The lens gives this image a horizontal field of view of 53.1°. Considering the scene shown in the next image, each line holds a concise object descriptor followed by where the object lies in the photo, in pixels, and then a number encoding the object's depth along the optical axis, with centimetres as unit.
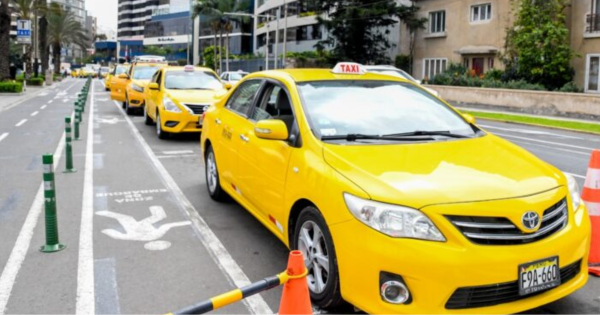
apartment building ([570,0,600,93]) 2678
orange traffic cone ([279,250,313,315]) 328
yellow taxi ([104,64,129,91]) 3019
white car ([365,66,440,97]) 1799
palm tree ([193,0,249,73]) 6500
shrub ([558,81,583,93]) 2534
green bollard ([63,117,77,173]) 970
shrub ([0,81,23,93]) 3422
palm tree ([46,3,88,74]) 7925
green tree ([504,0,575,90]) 2714
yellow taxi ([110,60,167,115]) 2052
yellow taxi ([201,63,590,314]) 356
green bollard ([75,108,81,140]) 1379
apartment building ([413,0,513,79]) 3158
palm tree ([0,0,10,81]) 3519
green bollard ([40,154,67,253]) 552
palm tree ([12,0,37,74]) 4671
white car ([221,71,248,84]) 3748
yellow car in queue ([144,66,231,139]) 1362
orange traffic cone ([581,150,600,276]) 512
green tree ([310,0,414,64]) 3803
